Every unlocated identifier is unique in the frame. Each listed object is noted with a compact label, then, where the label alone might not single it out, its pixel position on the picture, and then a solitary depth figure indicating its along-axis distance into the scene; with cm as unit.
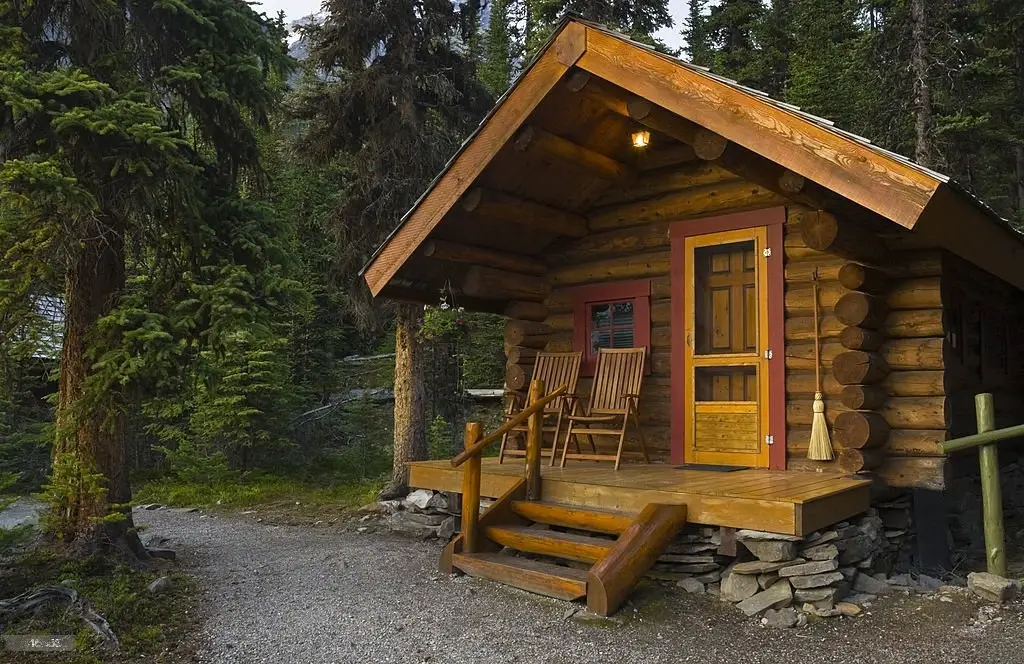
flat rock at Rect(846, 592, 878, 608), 492
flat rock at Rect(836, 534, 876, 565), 537
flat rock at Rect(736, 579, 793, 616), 488
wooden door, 679
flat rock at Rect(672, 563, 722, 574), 546
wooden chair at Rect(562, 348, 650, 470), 691
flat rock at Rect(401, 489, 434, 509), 797
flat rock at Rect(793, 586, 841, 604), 485
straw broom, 620
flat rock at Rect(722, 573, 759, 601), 509
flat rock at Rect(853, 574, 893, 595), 515
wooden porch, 497
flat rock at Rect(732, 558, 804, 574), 502
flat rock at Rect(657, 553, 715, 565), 548
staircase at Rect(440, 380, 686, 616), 499
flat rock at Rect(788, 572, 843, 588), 491
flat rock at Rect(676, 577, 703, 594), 537
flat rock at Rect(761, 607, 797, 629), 469
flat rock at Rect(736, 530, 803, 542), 499
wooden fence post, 519
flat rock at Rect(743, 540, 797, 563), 498
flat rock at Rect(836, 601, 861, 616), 476
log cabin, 534
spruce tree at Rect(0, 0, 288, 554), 516
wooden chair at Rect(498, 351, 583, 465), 758
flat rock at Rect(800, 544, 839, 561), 501
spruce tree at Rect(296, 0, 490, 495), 971
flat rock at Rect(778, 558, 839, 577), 493
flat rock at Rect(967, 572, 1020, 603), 477
